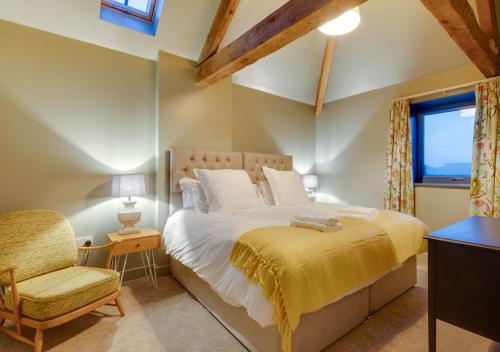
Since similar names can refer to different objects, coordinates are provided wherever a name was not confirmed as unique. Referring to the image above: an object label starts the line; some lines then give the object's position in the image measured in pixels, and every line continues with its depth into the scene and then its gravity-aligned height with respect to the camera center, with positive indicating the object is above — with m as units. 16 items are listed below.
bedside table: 2.26 -0.68
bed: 1.46 -0.88
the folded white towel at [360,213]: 2.20 -0.35
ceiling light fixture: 2.26 +1.40
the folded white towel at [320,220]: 1.76 -0.33
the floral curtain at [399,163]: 3.48 +0.18
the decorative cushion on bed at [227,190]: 2.56 -0.17
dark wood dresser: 1.25 -0.55
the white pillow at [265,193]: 3.22 -0.24
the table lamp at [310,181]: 4.45 -0.11
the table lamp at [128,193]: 2.41 -0.18
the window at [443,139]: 3.30 +0.52
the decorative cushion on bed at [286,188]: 3.14 -0.17
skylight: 2.60 +1.75
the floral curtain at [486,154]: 2.79 +0.25
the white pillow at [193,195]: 2.66 -0.23
